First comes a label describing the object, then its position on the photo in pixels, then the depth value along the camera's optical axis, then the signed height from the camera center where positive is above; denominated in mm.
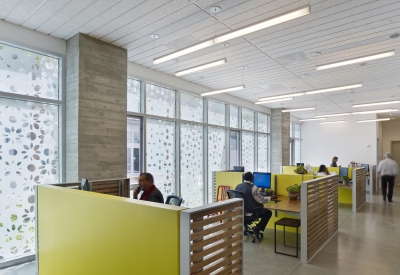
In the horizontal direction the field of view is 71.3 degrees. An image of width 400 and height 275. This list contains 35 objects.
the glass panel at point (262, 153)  11031 -412
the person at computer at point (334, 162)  10359 -712
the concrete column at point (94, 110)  4453 +556
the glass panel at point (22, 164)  4066 -333
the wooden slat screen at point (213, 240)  1903 -736
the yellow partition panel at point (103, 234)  2023 -803
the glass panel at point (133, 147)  5859 -88
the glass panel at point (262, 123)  11164 +823
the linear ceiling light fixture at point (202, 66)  4725 +1364
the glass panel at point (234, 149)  9352 -208
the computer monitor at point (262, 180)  5715 -764
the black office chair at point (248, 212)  4677 -1188
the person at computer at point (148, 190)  3762 -650
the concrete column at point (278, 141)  11422 +81
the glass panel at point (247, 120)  10117 +869
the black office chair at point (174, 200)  3598 -768
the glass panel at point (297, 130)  14658 +684
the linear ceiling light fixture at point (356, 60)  4362 +1370
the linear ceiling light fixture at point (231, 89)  6288 +1245
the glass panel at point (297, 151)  14531 -418
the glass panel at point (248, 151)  10055 -291
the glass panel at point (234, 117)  9461 +905
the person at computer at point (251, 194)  4695 -866
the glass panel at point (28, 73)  4109 +1091
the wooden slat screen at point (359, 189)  7016 -1218
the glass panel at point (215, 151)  8273 -257
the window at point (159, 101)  6418 +1015
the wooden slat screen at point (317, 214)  3902 -1120
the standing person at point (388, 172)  8541 -909
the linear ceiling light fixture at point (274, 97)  7389 +1268
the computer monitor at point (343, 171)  8530 -862
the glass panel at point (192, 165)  7336 -591
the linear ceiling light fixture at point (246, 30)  2943 +1372
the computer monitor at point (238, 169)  7353 -688
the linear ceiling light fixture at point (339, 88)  5918 +1229
